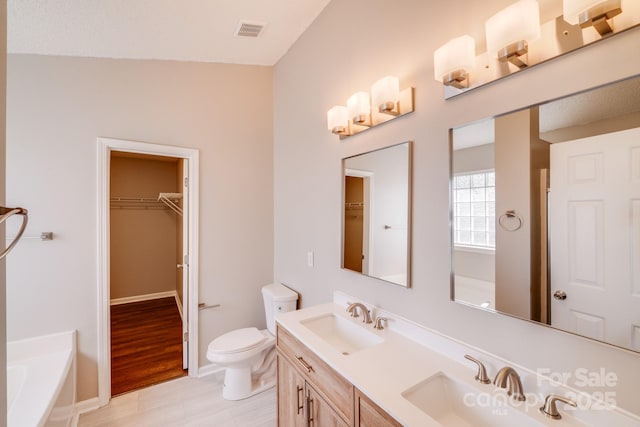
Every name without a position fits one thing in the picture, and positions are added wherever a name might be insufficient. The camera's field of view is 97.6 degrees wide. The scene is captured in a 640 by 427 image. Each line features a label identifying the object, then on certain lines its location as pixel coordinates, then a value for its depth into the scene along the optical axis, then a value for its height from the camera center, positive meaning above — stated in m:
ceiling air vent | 2.11 +1.43
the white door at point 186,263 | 2.57 -0.46
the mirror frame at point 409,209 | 1.42 +0.02
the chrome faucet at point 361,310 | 1.60 -0.57
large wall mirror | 0.81 +0.00
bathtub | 1.40 -0.99
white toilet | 2.20 -1.11
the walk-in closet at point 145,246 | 3.94 -0.52
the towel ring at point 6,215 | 0.63 +0.00
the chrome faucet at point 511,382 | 0.95 -0.58
